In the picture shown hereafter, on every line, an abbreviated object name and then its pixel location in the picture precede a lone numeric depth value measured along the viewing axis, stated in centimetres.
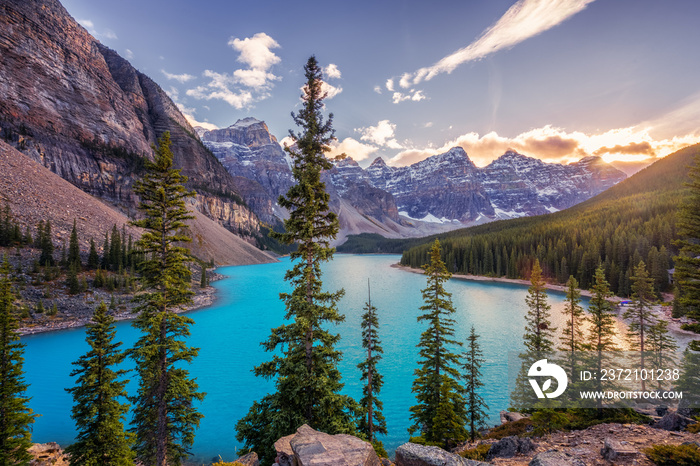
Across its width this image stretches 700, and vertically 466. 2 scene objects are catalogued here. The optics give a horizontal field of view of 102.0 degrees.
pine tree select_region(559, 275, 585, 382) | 1945
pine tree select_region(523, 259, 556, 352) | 2125
